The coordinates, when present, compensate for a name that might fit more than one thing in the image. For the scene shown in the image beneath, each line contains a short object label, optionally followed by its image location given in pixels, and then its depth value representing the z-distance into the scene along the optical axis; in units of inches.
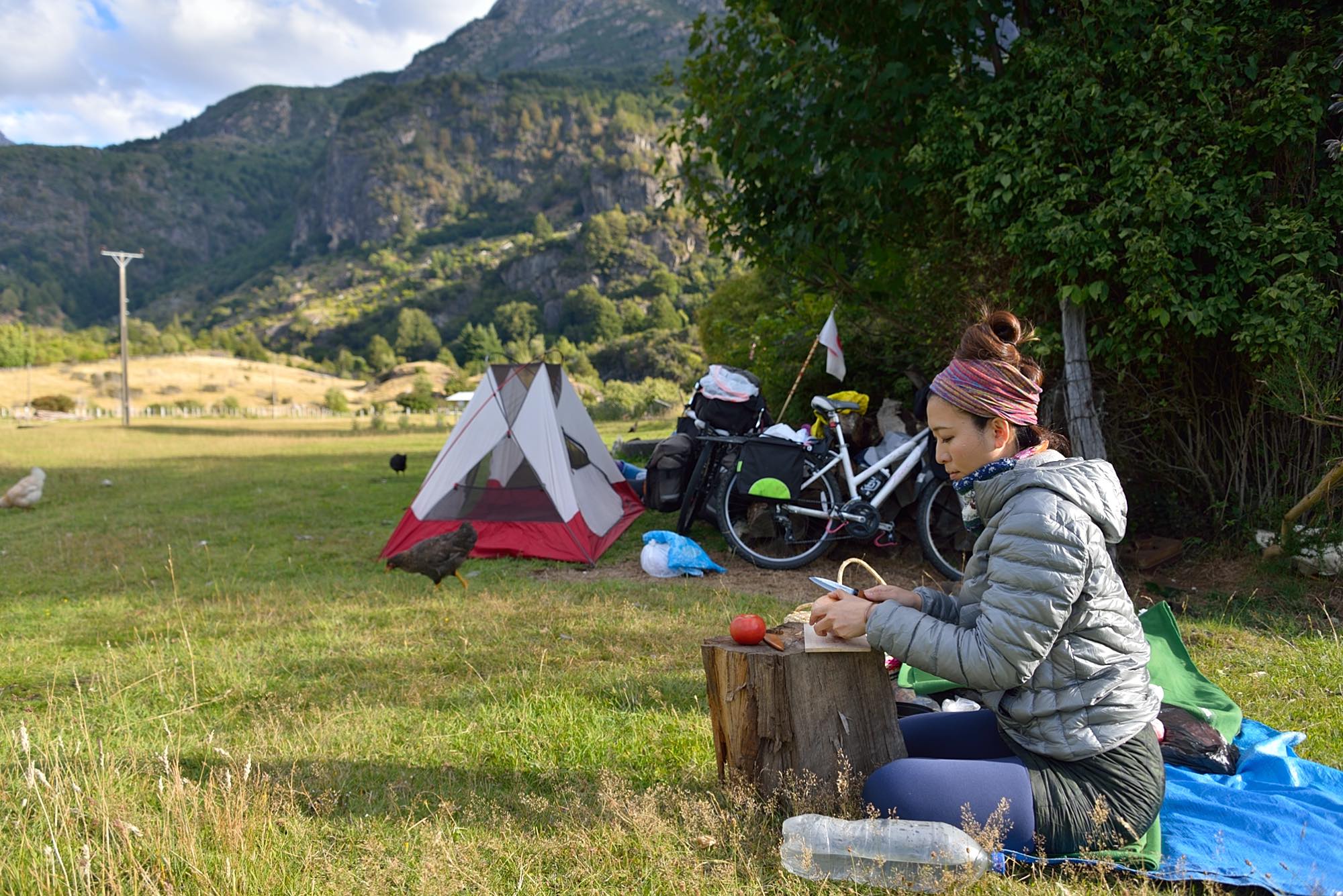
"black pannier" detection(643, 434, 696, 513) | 287.7
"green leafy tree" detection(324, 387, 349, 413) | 2241.6
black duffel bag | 293.3
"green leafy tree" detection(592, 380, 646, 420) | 1256.8
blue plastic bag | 255.9
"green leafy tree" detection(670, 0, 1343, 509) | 204.7
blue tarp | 87.4
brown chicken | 238.7
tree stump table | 96.3
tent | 285.9
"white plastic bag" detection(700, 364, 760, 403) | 292.5
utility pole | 1314.0
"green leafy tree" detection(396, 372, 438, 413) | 2062.0
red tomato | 101.2
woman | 79.9
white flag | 285.6
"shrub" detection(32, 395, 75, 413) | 1899.6
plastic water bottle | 82.1
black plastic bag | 111.9
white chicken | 405.1
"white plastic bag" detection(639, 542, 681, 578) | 255.4
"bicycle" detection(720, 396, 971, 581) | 249.9
